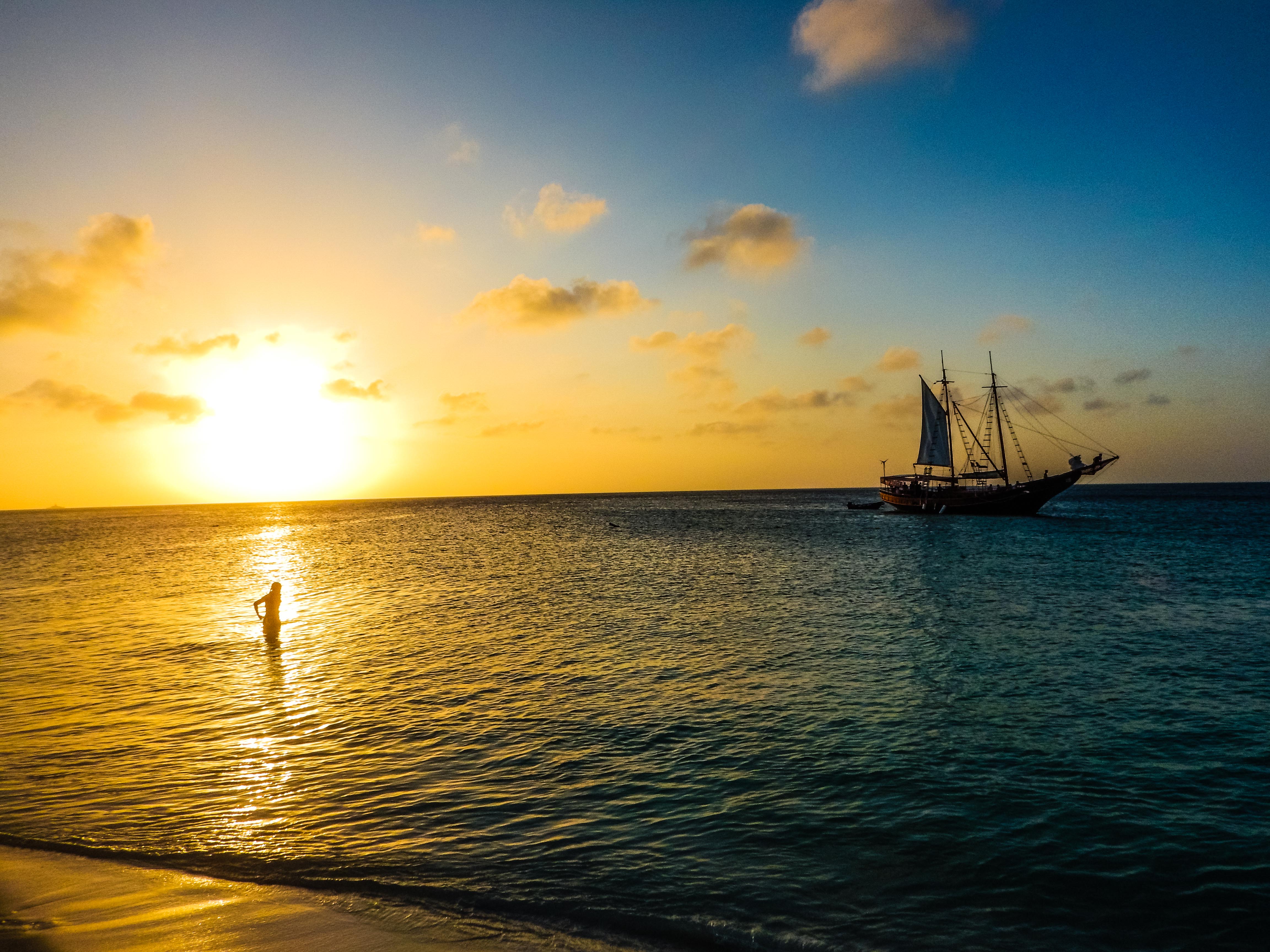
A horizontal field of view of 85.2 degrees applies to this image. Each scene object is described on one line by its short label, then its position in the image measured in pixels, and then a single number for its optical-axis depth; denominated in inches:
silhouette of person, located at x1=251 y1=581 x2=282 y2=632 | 1094.4
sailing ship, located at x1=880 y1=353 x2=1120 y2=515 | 4261.8
